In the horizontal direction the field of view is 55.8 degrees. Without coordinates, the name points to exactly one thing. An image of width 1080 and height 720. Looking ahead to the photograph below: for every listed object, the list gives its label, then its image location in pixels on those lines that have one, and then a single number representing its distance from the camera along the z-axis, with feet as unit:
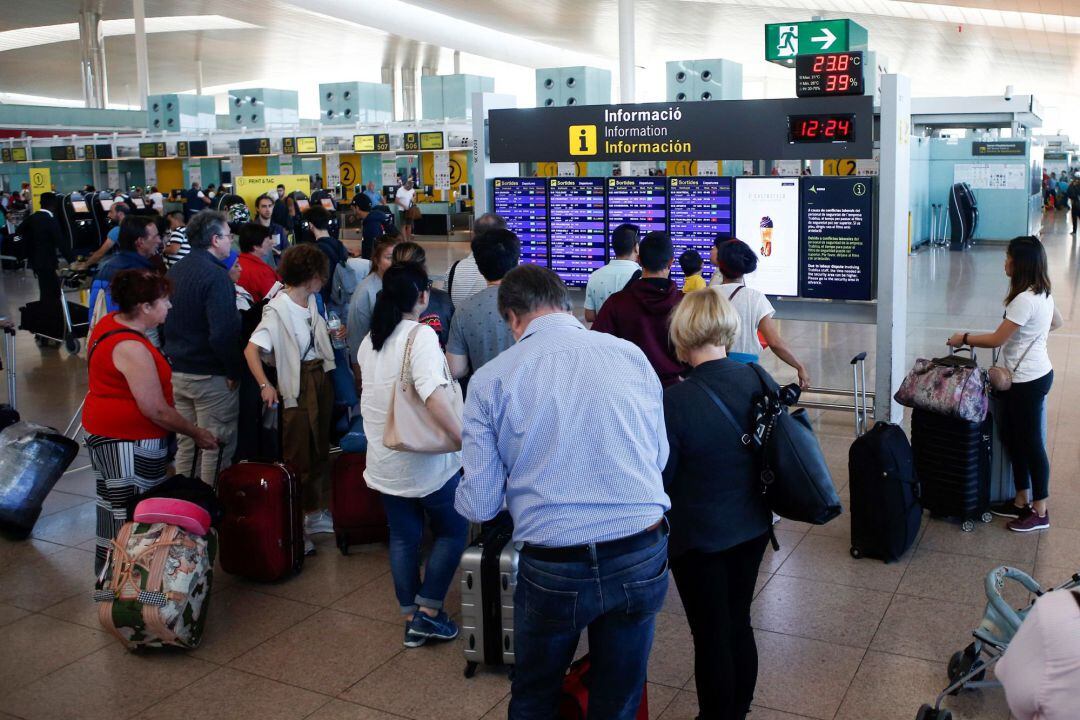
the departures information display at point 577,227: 26.58
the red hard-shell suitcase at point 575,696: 10.10
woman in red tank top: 14.66
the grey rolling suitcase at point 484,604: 12.73
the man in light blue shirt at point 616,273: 18.97
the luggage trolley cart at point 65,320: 33.42
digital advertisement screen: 24.11
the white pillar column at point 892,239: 21.90
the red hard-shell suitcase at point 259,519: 15.64
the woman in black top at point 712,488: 9.78
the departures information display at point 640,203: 25.72
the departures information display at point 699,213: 24.85
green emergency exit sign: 24.16
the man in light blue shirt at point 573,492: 8.43
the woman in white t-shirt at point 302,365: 16.79
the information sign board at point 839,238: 23.17
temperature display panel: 22.17
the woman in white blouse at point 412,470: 12.98
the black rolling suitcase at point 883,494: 15.94
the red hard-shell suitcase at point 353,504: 17.08
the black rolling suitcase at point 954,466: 17.28
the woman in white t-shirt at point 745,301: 17.65
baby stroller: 11.34
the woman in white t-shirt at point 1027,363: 16.81
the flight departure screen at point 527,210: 27.32
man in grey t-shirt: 14.56
